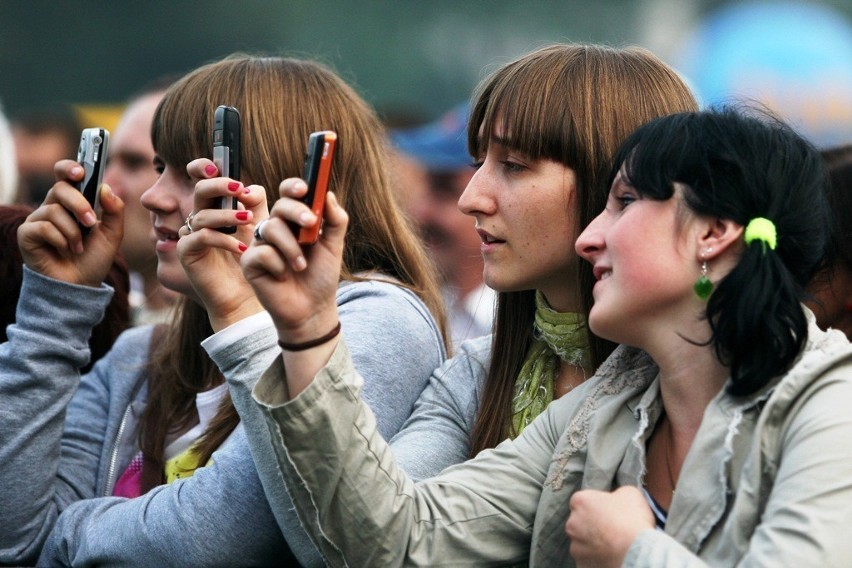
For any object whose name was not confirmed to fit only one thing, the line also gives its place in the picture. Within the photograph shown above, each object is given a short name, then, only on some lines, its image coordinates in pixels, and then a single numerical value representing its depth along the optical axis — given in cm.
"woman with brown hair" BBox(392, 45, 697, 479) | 527
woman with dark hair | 382
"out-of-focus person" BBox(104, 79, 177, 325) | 968
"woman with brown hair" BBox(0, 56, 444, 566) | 503
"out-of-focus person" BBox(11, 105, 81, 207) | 1611
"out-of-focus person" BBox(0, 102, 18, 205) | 996
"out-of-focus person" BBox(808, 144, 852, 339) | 636
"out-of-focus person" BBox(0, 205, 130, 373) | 674
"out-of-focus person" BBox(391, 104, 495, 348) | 1364
